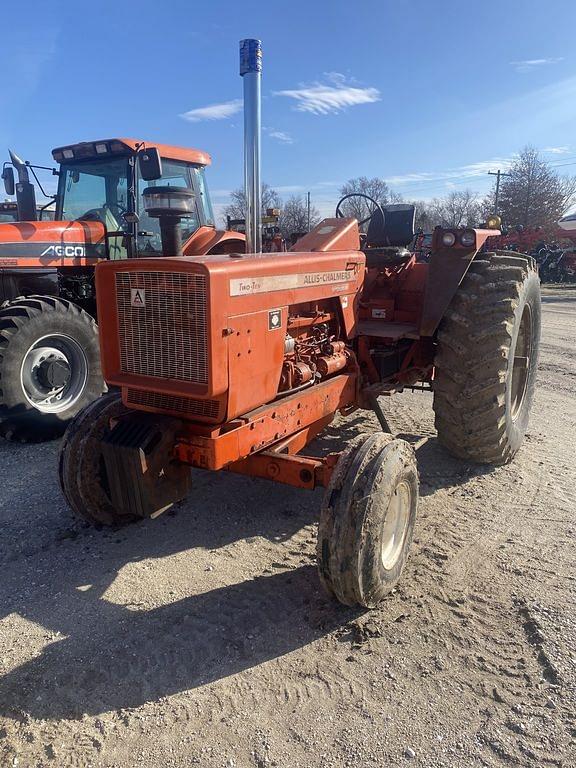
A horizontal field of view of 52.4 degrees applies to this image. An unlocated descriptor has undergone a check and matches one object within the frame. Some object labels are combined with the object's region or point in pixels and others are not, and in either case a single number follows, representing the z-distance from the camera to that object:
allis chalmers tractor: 2.84
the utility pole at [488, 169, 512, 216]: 41.14
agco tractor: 5.56
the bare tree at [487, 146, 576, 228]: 38.66
